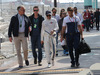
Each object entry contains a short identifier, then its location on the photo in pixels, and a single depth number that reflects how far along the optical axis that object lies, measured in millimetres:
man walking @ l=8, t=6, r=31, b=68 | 10742
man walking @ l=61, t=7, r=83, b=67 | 10469
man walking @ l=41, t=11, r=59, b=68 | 10875
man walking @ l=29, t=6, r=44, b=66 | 11195
